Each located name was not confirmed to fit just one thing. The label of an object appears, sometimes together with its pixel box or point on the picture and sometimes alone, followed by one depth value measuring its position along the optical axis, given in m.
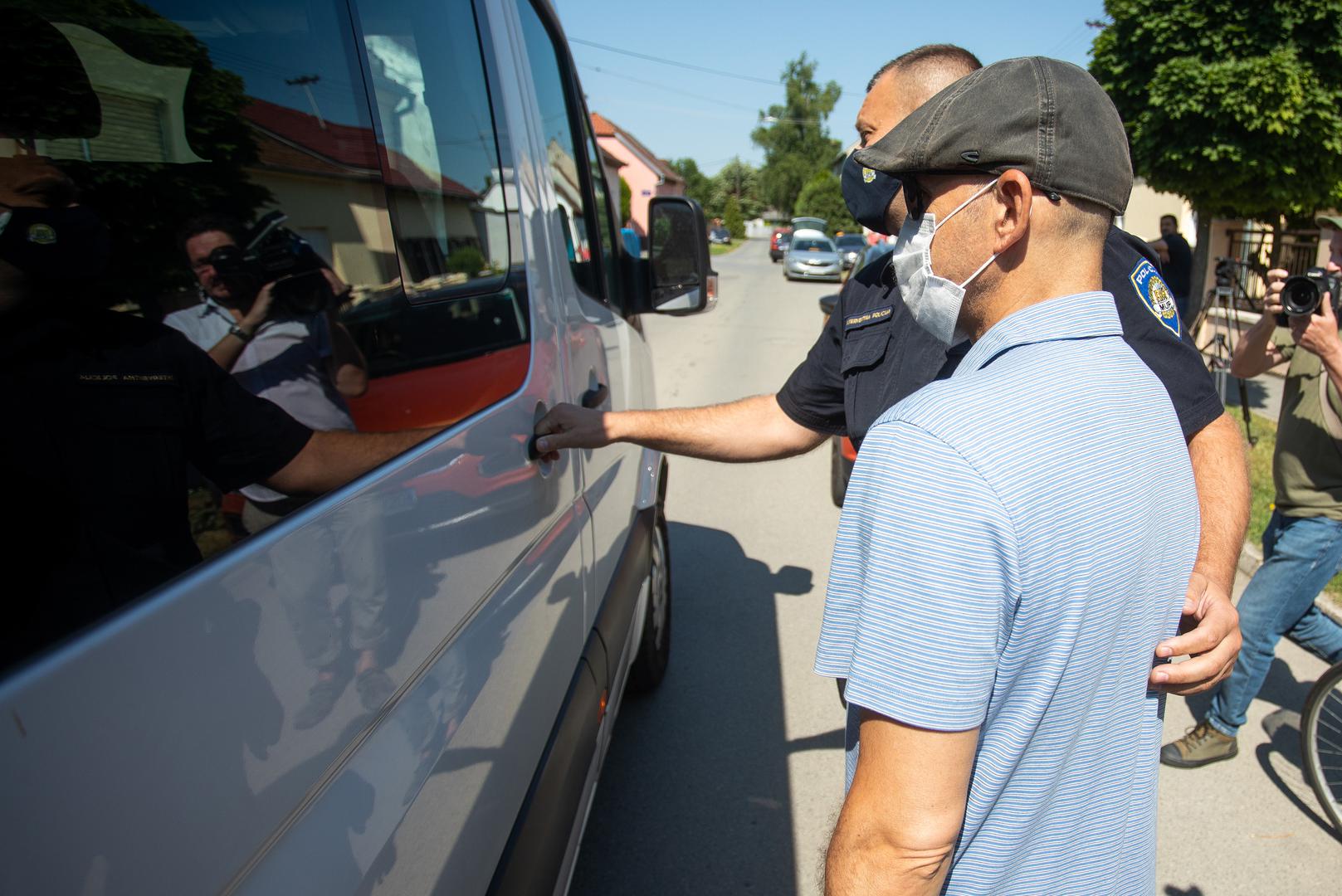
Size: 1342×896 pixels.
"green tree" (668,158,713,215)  72.59
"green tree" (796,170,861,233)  50.62
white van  0.71
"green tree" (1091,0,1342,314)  6.57
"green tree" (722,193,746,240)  59.38
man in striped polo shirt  0.91
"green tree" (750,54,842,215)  77.06
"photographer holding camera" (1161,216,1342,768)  2.72
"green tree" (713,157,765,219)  87.62
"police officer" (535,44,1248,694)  1.76
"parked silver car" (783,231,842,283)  24.97
